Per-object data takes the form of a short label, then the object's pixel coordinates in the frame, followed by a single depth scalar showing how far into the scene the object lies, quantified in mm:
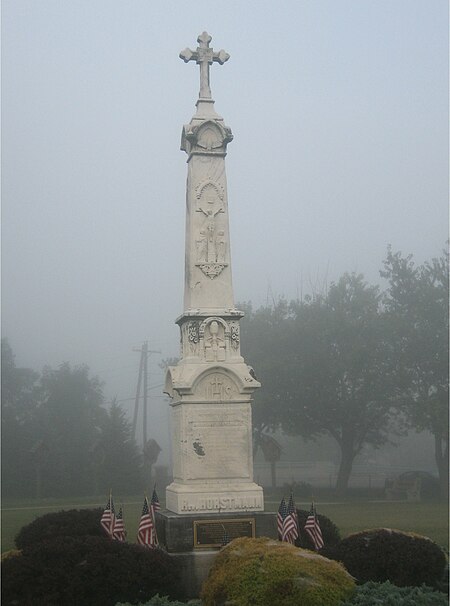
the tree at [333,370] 40219
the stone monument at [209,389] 12586
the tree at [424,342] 37781
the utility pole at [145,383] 49875
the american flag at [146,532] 12352
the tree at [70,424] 41969
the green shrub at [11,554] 10394
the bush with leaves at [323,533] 13227
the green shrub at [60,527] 12442
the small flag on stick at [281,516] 12397
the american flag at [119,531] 12722
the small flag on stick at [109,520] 12773
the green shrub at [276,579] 8477
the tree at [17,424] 41094
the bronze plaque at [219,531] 12258
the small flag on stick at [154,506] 13755
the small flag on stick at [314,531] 12844
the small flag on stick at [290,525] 12172
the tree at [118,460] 41125
